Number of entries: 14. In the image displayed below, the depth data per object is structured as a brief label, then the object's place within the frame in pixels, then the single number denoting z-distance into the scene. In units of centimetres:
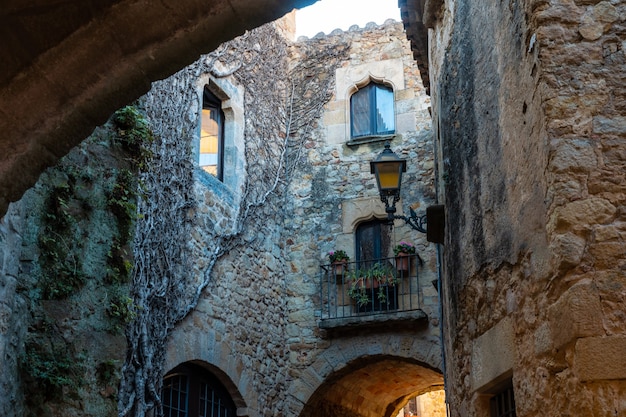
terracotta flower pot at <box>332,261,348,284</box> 1234
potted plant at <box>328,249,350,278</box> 1234
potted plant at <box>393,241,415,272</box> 1202
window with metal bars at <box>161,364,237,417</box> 957
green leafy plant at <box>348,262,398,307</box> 1205
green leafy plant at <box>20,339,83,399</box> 517
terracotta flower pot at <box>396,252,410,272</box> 1201
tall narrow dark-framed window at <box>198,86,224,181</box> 1118
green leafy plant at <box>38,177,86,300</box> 542
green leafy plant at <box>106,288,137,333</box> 577
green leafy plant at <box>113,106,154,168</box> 622
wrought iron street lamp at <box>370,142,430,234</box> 800
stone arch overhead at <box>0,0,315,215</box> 275
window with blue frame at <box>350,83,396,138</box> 1332
